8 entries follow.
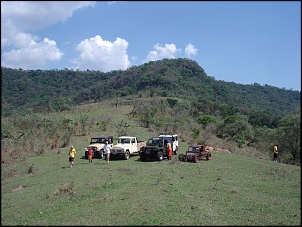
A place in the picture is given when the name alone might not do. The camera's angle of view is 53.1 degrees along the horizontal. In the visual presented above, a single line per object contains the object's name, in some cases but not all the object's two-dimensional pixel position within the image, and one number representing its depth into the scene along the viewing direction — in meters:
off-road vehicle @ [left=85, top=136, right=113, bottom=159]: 25.83
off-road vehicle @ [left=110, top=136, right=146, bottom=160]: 25.11
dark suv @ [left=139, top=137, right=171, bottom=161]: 24.44
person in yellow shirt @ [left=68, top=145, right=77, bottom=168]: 21.32
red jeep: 24.72
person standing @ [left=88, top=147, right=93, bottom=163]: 23.36
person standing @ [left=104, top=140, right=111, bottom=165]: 23.14
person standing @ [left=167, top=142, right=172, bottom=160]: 25.45
